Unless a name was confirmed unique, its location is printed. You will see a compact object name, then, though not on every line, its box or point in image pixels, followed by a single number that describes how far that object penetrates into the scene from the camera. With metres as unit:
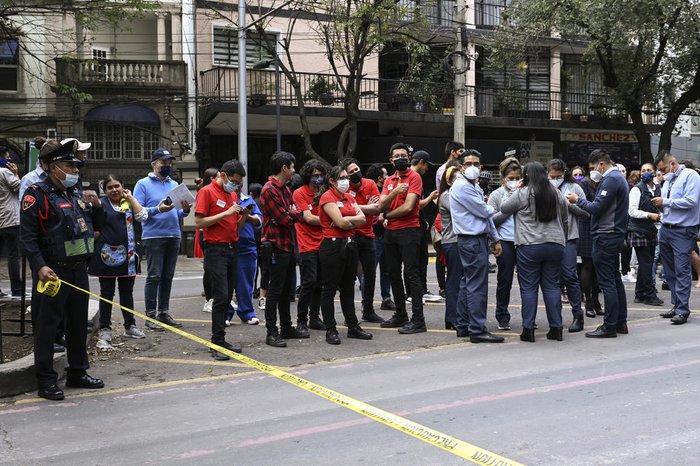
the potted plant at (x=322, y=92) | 26.16
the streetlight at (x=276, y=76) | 23.11
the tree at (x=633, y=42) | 23.97
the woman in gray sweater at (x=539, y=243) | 8.83
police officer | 6.63
